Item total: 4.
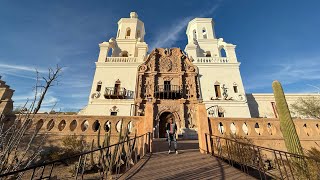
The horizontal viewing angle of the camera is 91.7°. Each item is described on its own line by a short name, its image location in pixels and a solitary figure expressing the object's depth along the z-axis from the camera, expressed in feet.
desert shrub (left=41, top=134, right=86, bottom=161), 28.12
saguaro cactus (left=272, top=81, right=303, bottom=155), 26.35
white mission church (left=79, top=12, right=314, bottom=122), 61.36
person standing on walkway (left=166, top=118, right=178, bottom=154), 27.22
